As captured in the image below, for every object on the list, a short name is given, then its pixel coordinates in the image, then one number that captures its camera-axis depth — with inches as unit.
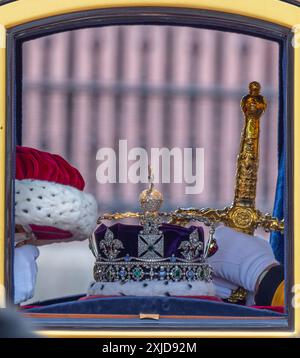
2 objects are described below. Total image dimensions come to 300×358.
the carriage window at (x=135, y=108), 255.9
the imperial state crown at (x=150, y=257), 248.8
